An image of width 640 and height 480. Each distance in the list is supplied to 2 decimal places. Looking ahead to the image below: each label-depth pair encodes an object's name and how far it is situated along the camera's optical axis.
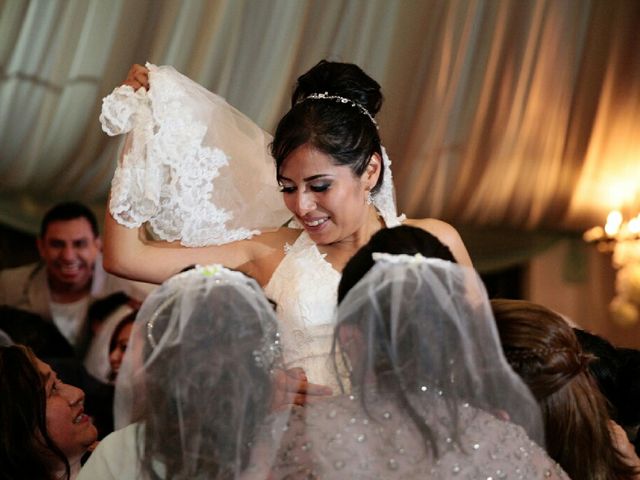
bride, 2.50
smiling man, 4.87
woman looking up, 2.23
